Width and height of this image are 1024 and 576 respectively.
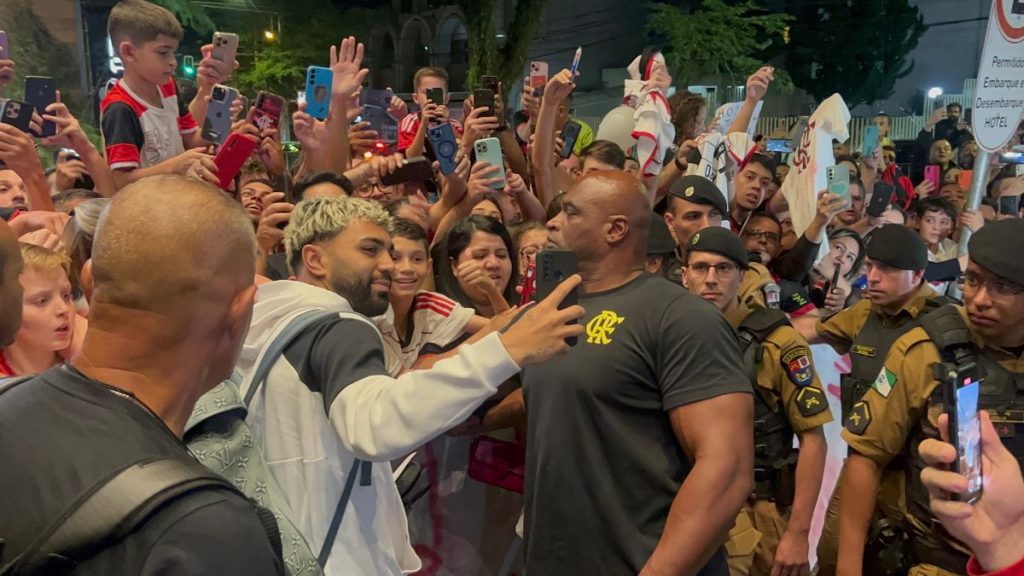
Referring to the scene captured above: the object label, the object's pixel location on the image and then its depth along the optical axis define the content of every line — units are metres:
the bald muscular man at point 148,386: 1.33
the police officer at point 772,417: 3.74
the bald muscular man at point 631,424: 2.74
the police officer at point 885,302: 4.21
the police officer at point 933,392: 2.98
